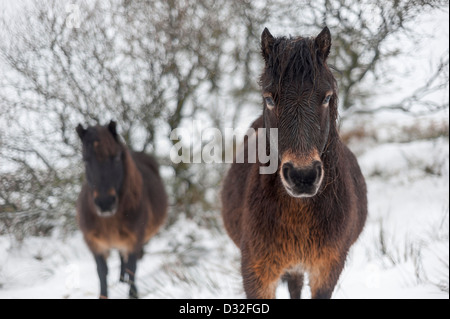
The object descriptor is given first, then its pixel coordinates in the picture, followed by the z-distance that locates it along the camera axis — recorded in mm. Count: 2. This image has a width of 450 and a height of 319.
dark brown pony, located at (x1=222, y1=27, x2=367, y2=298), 1973
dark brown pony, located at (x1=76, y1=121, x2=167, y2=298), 3881
